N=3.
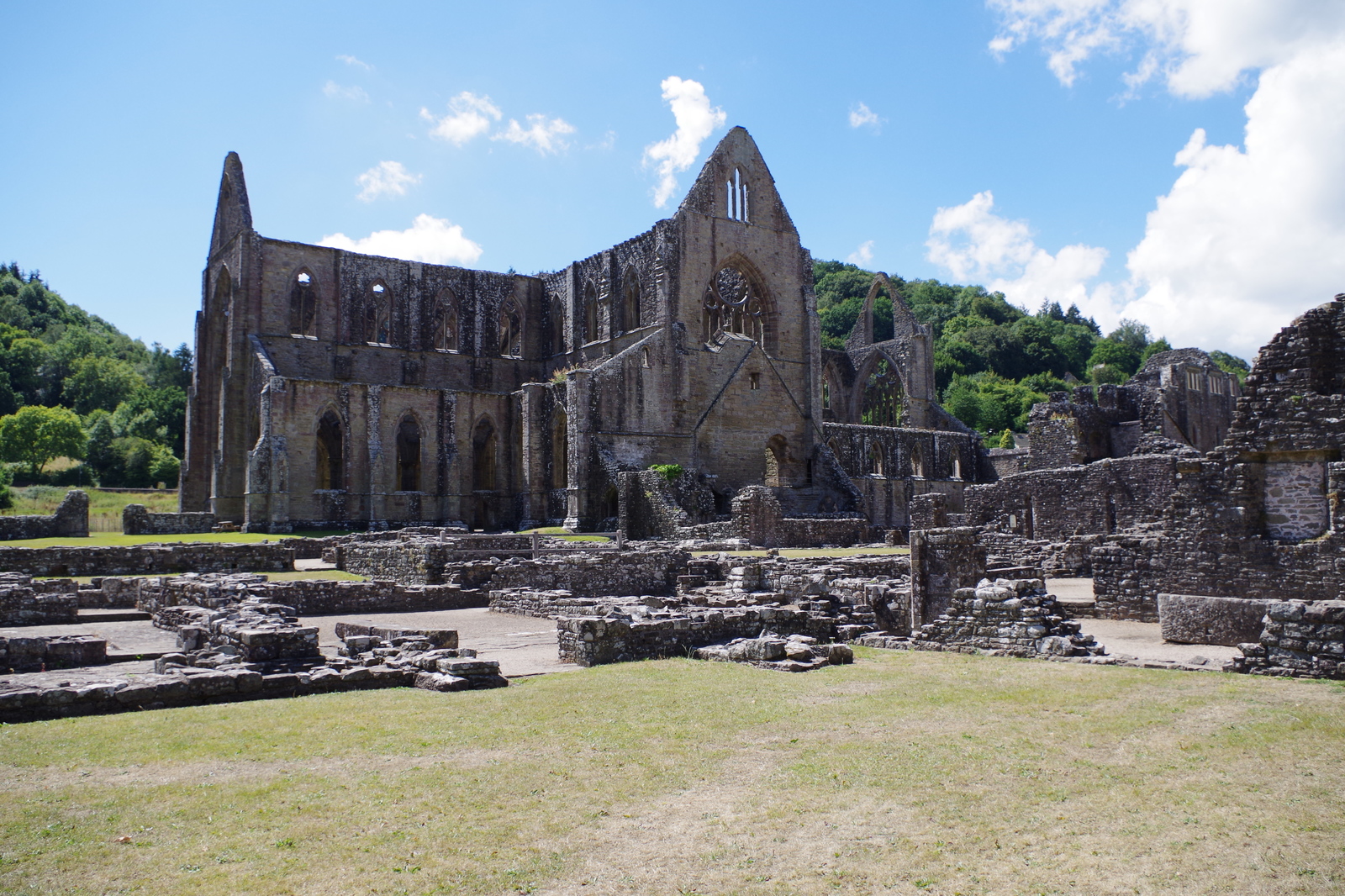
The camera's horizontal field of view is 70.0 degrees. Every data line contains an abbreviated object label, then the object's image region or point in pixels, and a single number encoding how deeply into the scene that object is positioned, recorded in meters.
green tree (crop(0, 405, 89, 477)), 63.12
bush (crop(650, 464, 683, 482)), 37.06
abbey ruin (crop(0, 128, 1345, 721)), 11.58
